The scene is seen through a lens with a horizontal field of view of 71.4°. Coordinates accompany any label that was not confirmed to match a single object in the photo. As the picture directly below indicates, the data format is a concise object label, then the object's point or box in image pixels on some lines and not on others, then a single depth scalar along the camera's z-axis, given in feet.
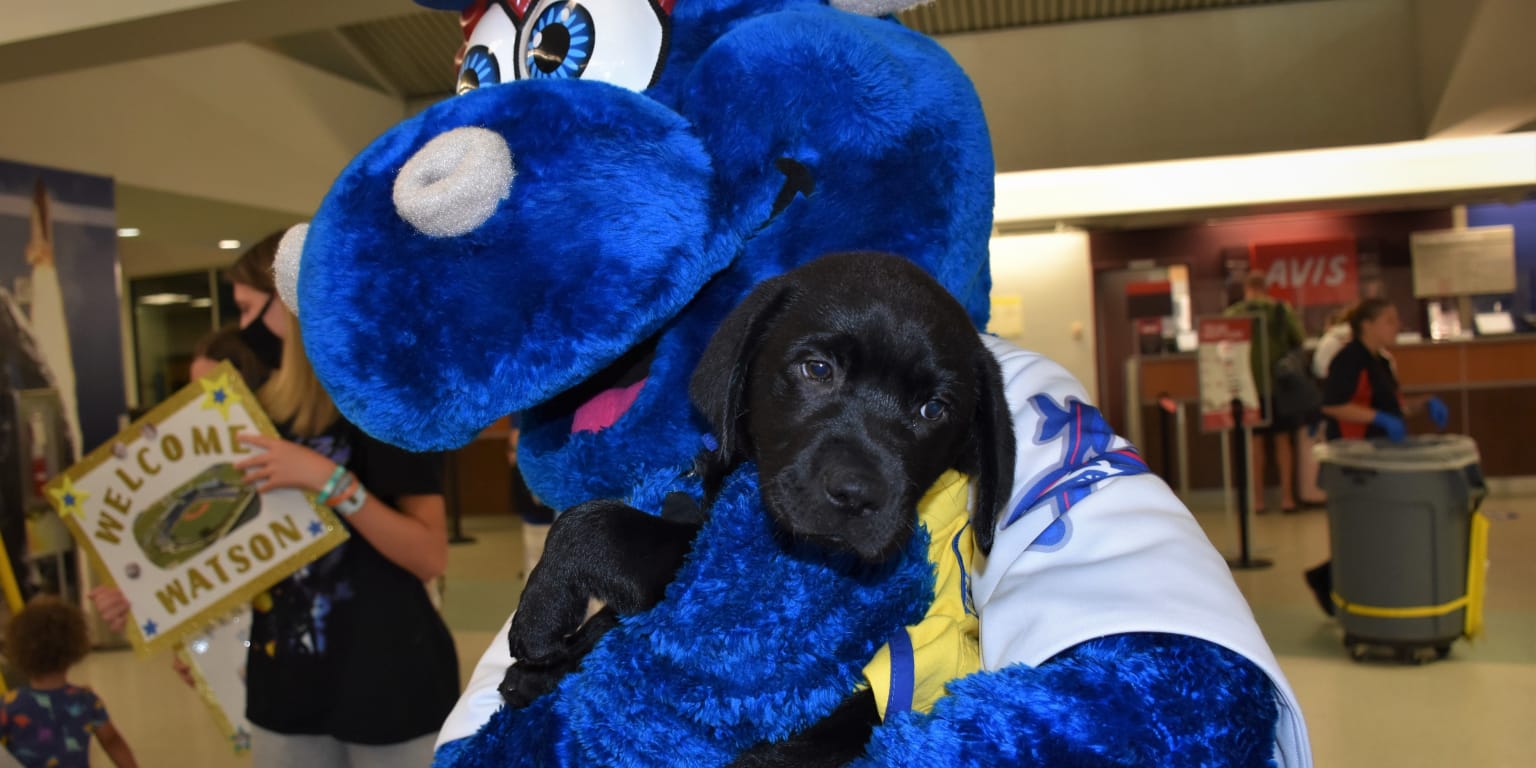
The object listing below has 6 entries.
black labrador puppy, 2.77
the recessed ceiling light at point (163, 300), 42.57
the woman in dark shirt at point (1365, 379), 21.30
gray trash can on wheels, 16.51
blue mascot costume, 2.32
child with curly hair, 10.71
